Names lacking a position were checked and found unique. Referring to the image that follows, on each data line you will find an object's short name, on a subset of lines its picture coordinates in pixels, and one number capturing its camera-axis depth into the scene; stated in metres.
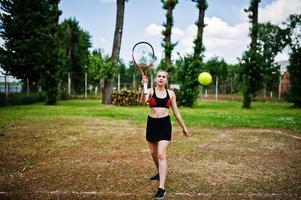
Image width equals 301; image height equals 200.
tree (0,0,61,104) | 32.62
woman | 5.36
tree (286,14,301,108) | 27.88
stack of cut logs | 29.19
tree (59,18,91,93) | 47.16
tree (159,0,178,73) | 27.84
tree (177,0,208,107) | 27.08
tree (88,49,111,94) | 27.64
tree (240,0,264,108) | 25.86
